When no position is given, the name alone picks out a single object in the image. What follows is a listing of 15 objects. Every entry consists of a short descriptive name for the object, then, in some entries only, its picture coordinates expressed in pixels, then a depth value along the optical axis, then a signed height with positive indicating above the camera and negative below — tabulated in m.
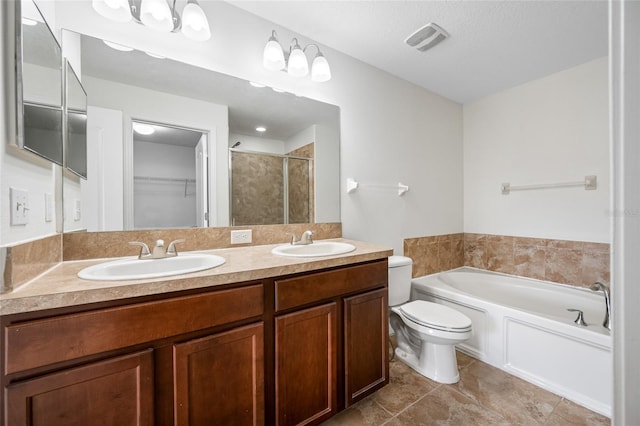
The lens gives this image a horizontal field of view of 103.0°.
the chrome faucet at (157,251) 1.24 -0.19
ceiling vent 1.78 +1.27
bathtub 1.51 -0.86
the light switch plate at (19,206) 0.80 +0.03
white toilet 1.67 -0.81
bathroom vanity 0.74 -0.49
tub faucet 1.65 -0.58
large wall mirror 1.27 +0.49
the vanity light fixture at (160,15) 1.21 +1.00
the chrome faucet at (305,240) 1.74 -0.19
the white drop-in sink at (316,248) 1.55 -0.23
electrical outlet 1.60 -0.15
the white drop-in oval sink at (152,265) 1.05 -0.24
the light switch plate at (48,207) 1.02 +0.03
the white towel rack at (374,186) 2.09 +0.22
